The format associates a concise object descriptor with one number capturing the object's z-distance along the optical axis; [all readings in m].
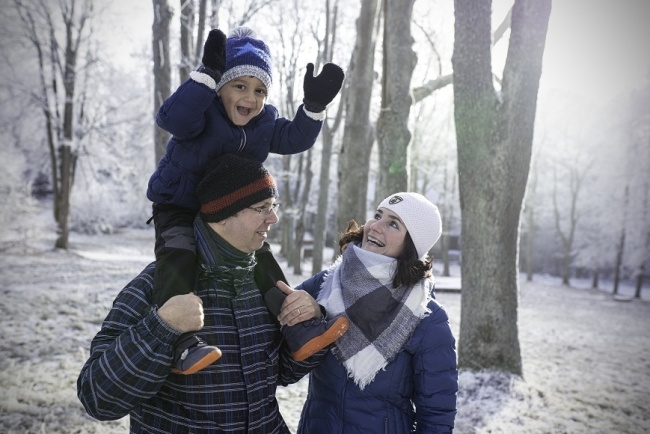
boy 1.70
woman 1.84
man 1.33
